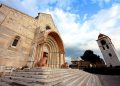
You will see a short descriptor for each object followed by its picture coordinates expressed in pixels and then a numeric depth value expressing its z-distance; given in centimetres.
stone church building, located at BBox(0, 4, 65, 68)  604
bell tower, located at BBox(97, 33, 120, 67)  2042
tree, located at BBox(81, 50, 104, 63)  2850
